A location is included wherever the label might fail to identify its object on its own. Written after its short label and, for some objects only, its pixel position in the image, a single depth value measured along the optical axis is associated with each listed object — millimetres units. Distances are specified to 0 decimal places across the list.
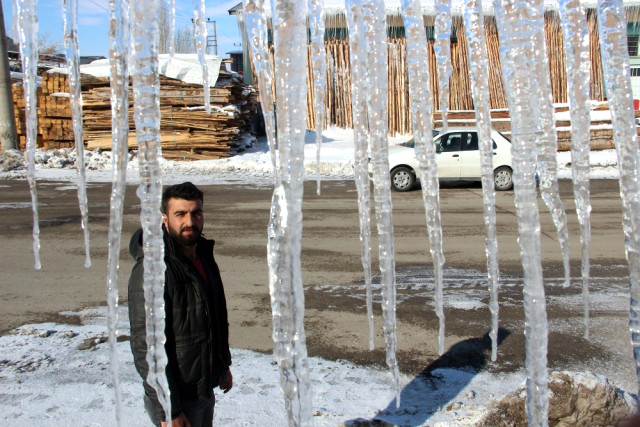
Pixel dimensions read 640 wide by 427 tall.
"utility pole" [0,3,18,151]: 13828
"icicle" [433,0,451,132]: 2170
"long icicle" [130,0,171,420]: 1713
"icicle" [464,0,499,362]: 2020
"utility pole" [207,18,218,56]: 29597
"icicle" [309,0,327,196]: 2287
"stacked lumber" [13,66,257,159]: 17359
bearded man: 2434
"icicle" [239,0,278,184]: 1822
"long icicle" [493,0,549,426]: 1677
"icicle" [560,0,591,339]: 1899
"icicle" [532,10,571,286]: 1857
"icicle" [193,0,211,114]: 2612
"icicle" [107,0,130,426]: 1842
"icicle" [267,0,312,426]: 1598
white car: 12898
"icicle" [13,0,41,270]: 2154
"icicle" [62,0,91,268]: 2198
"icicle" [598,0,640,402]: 1673
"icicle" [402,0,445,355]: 2045
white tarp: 17422
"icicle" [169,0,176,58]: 2651
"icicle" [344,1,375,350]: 1946
